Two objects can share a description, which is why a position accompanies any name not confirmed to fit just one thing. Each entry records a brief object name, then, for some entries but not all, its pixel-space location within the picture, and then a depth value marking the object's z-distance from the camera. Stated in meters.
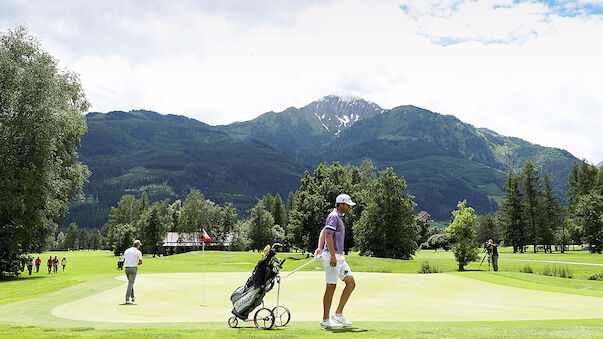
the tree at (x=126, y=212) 138.12
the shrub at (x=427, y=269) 36.06
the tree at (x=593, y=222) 69.25
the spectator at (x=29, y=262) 35.79
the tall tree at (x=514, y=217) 83.34
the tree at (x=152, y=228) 101.19
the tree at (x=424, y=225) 125.44
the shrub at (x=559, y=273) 32.25
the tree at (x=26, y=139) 30.81
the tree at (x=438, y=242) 117.19
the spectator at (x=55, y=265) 52.25
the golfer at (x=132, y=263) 17.11
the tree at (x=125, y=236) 103.00
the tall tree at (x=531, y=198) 84.06
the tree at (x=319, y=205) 64.94
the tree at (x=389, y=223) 58.91
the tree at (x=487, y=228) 133.25
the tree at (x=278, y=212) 142.00
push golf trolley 10.71
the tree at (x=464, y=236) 39.47
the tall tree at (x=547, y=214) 83.19
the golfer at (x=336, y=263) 9.98
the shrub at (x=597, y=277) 30.64
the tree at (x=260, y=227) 119.75
